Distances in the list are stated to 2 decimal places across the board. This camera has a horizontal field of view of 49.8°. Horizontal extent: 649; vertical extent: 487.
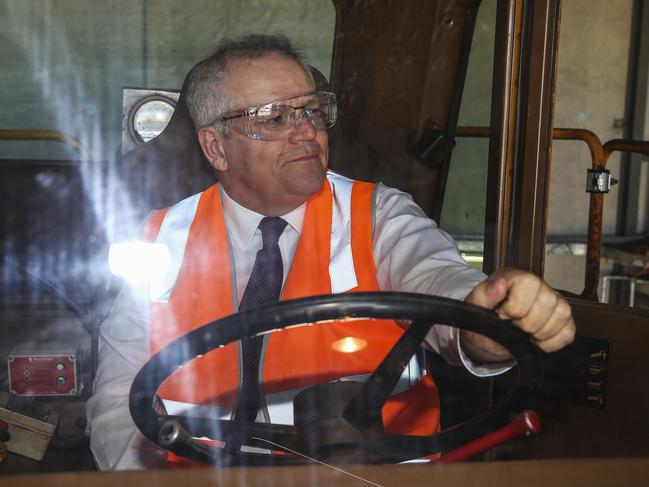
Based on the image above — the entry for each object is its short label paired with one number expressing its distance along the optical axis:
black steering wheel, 0.69
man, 1.01
